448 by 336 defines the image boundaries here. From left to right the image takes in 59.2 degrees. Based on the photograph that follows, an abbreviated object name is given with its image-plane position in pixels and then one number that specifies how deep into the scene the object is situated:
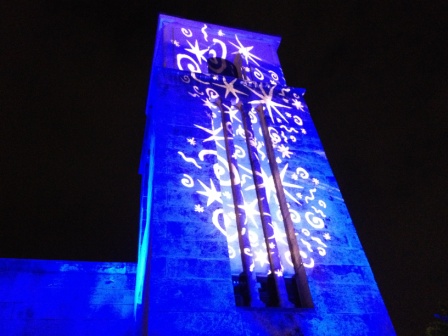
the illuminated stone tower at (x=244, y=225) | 6.64
